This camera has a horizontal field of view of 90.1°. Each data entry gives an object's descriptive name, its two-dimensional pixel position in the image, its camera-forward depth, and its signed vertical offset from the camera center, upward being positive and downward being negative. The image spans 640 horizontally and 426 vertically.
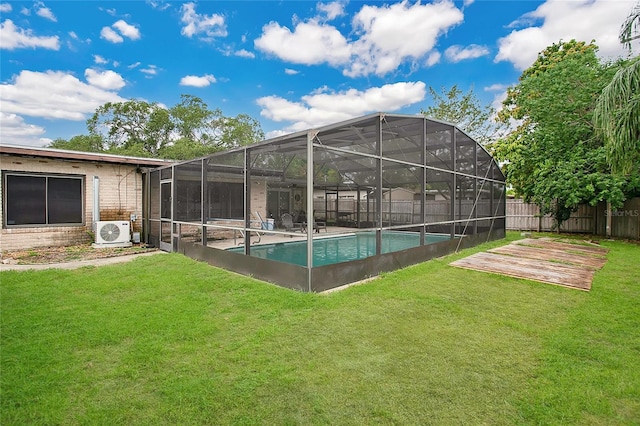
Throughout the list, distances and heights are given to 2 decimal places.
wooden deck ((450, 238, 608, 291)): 5.35 -1.12
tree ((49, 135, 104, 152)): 25.88 +5.34
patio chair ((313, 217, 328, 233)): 12.83 -0.70
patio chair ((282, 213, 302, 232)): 10.77 -0.53
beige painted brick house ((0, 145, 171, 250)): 7.61 +0.39
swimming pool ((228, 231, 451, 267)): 6.91 -1.03
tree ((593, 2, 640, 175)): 3.95 +1.30
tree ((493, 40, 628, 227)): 9.98 +2.21
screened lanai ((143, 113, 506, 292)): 5.45 +0.43
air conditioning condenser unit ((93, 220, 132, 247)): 8.41 -0.68
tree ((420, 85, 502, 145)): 23.50 +7.21
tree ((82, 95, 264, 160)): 26.91 +7.26
